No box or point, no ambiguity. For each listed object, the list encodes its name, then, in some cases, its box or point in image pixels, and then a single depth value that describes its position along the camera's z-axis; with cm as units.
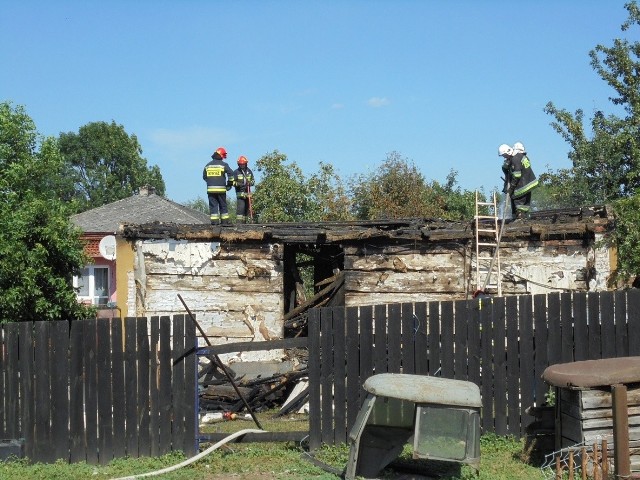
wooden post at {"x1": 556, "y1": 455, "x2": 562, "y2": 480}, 760
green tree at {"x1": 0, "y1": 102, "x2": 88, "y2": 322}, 1320
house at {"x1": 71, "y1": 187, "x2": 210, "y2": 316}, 3562
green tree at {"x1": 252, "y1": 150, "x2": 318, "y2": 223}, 3288
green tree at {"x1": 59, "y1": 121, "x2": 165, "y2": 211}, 5978
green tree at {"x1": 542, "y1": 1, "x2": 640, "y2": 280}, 2244
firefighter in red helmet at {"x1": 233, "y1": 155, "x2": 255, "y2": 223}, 1850
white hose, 839
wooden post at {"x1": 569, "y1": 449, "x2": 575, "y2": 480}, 753
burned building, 1473
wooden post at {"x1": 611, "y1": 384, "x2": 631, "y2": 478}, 732
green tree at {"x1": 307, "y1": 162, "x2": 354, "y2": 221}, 3341
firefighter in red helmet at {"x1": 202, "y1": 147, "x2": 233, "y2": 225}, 1705
